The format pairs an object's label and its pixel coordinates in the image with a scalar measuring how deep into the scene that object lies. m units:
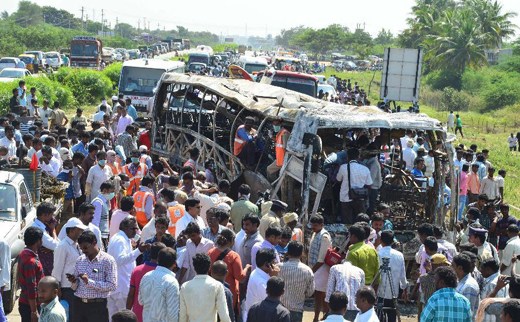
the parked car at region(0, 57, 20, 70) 46.41
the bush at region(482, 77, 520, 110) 58.81
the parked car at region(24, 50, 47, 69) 56.65
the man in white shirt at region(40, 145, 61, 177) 14.11
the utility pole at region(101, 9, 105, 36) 157.15
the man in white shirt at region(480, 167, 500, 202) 16.95
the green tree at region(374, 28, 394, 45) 153.12
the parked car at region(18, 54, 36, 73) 51.75
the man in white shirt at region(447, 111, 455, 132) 36.94
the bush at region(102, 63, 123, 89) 45.71
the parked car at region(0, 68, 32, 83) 39.45
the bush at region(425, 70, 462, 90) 68.94
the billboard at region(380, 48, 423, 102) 32.91
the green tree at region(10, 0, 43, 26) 148.25
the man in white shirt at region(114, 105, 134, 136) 19.16
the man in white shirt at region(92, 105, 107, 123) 20.24
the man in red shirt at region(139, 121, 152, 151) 19.05
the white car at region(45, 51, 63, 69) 56.84
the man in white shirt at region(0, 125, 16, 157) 15.20
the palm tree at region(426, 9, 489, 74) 65.56
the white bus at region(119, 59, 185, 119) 30.66
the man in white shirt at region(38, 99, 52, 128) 21.78
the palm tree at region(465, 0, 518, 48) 68.00
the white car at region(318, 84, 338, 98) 37.12
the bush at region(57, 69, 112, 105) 39.16
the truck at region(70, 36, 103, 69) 55.19
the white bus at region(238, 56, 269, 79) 43.66
